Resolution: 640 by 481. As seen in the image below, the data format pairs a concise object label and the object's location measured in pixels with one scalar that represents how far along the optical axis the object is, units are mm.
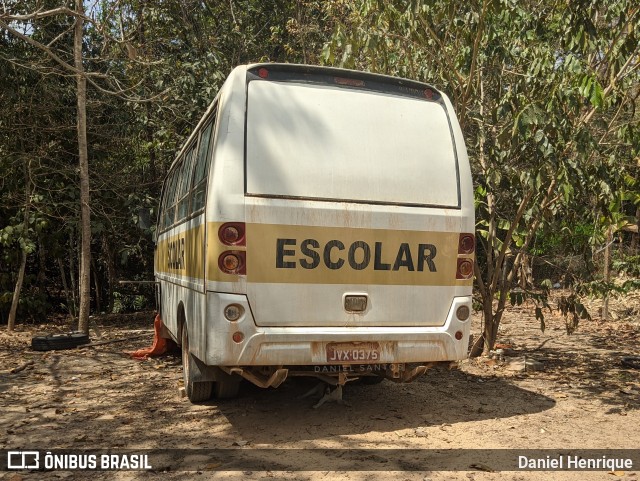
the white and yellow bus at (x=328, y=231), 5152
